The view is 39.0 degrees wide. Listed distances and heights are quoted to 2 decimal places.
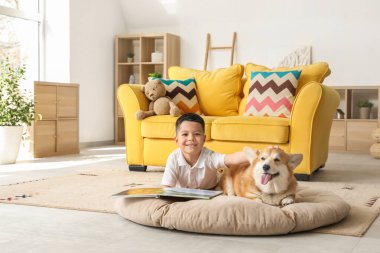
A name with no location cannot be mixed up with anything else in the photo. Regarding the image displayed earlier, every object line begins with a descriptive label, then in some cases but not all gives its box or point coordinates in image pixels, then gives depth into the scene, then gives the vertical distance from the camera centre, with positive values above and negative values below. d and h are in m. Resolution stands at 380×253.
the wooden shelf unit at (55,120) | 5.21 -0.10
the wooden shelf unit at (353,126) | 5.85 -0.15
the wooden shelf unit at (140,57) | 6.86 +0.71
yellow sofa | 3.62 -0.08
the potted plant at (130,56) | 7.06 +0.73
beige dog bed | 2.07 -0.41
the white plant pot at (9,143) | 4.70 -0.29
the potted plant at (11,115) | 4.72 -0.04
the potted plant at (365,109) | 5.95 +0.04
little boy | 2.53 -0.23
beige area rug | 2.39 -0.47
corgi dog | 2.35 -0.29
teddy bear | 4.11 +0.07
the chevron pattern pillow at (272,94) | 4.06 +0.14
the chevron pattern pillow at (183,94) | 4.39 +0.14
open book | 2.22 -0.35
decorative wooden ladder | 6.63 +0.80
